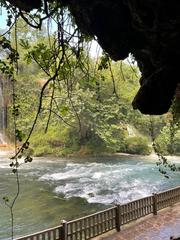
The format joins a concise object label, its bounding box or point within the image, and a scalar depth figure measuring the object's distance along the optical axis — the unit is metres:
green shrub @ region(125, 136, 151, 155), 19.20
